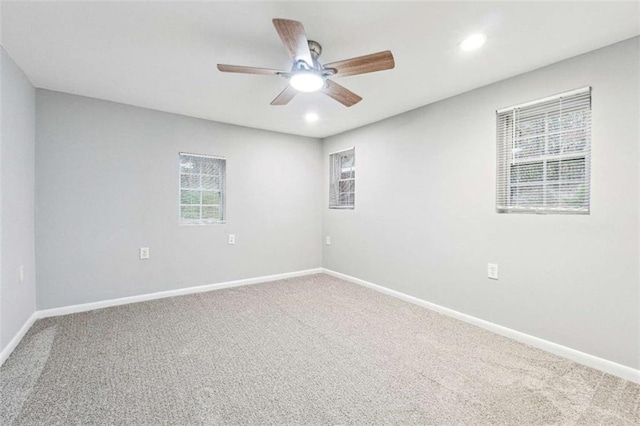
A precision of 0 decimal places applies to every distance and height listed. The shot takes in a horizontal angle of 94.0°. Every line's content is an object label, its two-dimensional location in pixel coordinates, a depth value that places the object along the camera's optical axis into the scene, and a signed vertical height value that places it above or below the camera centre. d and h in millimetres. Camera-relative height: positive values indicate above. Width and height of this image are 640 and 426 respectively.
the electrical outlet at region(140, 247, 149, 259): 3529 -515
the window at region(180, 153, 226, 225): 3865 +276
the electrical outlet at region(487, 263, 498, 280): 2743 -565
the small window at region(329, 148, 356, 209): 4508 +468
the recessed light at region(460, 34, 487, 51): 1993 +1161
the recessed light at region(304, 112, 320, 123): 3666 +1176
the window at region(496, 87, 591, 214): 2252 +453
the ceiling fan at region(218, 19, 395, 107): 1596 +917
